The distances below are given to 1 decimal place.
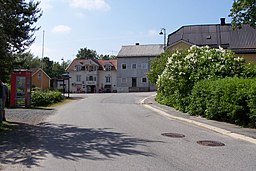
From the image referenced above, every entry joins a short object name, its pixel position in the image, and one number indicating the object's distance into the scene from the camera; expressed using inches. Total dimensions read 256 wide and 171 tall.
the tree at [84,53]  5246.1
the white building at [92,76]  3152.1
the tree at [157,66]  1307.7
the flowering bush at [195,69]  735.1
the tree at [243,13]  788.0
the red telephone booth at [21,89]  900.6
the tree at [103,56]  5404.5
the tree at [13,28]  475.8
